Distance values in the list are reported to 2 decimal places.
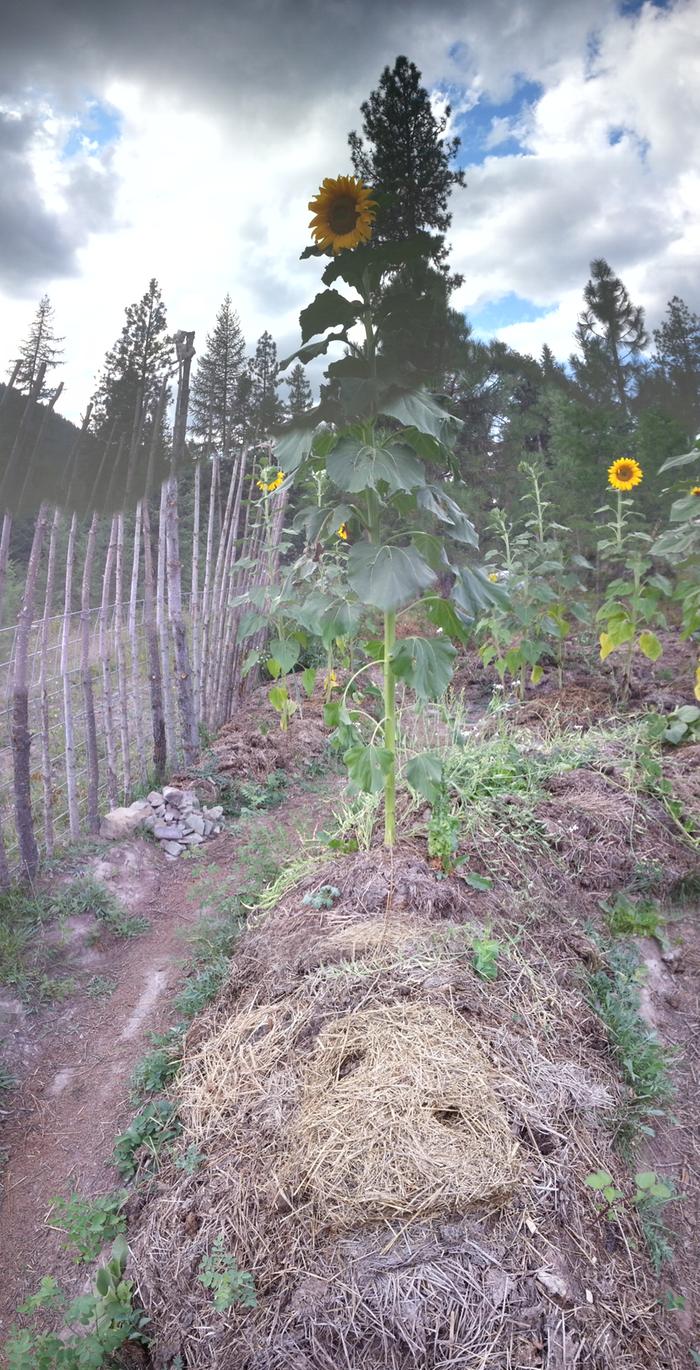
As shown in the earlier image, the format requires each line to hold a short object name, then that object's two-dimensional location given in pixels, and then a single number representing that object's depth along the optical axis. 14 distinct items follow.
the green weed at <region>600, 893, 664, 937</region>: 2.63
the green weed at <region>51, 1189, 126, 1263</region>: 1.64
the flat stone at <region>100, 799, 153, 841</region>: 3.74
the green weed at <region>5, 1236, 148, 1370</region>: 1.37
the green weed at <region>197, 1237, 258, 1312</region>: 1.38
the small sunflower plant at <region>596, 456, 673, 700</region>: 4.41
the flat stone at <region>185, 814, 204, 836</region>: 3.95
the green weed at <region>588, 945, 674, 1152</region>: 1.95
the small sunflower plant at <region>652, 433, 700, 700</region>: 3.49
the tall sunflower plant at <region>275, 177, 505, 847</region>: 1.86
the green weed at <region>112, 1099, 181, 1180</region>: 1.90
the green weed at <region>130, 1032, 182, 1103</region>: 2.15
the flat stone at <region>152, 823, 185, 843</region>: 3.85
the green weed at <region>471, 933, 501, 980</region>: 2.00
